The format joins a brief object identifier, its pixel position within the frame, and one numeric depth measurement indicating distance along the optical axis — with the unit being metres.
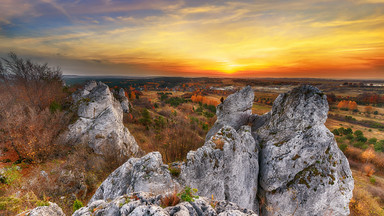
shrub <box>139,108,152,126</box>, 43.98
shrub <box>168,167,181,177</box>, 7.22
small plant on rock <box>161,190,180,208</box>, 3.97
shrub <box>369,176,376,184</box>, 31.49
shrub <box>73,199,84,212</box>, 6.86
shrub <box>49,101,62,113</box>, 19.53
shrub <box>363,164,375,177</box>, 34.67
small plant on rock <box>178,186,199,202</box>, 4.02
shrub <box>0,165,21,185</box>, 11.00
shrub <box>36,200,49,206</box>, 4.14
